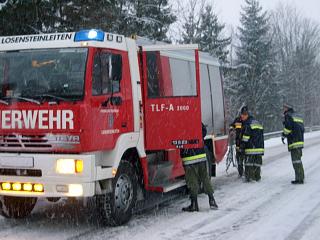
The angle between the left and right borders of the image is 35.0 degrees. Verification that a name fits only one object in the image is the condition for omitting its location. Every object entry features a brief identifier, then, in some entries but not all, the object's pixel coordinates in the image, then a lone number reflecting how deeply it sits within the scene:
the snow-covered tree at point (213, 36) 38.91
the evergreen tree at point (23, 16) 13.77
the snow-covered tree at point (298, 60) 57.06
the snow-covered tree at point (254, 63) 42.78
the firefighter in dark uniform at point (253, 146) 11.82
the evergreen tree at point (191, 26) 32.47
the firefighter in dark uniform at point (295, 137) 11.34
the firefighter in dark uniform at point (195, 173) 8.41
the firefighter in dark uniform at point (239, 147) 12.54
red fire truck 6.59
